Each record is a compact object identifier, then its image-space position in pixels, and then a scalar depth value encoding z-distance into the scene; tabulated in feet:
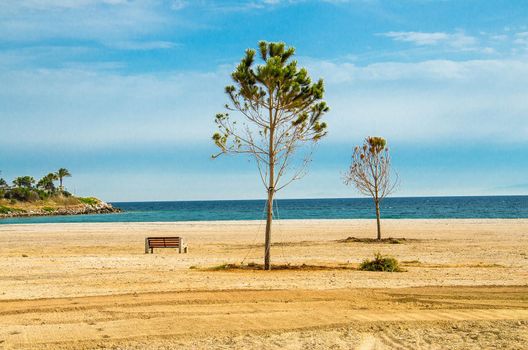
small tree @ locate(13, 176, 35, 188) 509.35
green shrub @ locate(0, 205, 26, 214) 372.87
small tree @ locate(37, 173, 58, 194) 528.71
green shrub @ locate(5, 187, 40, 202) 428.56
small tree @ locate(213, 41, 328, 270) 55.36
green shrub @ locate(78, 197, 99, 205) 497.50
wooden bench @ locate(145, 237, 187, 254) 83.76
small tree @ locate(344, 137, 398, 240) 107.14
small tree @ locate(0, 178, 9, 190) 504.92
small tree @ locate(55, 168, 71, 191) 552.41
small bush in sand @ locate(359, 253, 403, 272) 55.57
